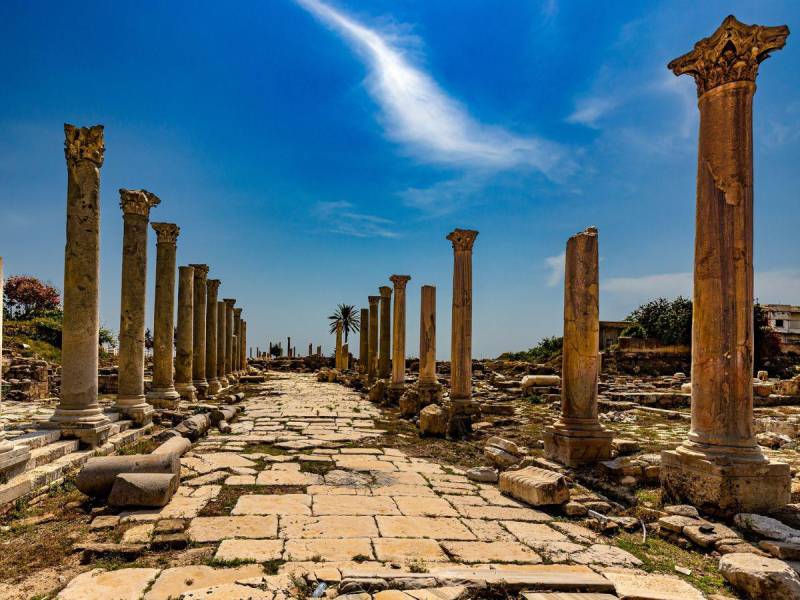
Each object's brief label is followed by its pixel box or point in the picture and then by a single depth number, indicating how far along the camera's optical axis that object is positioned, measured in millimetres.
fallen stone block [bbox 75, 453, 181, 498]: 6293
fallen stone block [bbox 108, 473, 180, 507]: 6016
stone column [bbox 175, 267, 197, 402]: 17672
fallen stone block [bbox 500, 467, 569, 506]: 6664
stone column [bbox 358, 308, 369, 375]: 32094
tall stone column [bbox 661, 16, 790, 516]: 6375
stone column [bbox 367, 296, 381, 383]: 26984
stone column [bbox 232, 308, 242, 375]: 33688
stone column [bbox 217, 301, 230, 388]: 25261
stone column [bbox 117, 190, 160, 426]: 11898
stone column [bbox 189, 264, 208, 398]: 20125
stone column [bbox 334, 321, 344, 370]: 41781
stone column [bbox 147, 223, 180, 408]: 14680
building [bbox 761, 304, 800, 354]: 55844
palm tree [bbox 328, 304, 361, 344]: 64000
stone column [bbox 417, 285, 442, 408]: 16484
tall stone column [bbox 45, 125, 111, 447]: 9203
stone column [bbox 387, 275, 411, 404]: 19875
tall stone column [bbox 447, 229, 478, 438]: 14004
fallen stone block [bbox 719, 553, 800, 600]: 4070
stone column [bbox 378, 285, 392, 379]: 25453
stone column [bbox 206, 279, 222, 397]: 21516
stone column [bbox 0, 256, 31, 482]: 6309
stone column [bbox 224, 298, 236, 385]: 28469
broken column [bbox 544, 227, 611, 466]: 8766
